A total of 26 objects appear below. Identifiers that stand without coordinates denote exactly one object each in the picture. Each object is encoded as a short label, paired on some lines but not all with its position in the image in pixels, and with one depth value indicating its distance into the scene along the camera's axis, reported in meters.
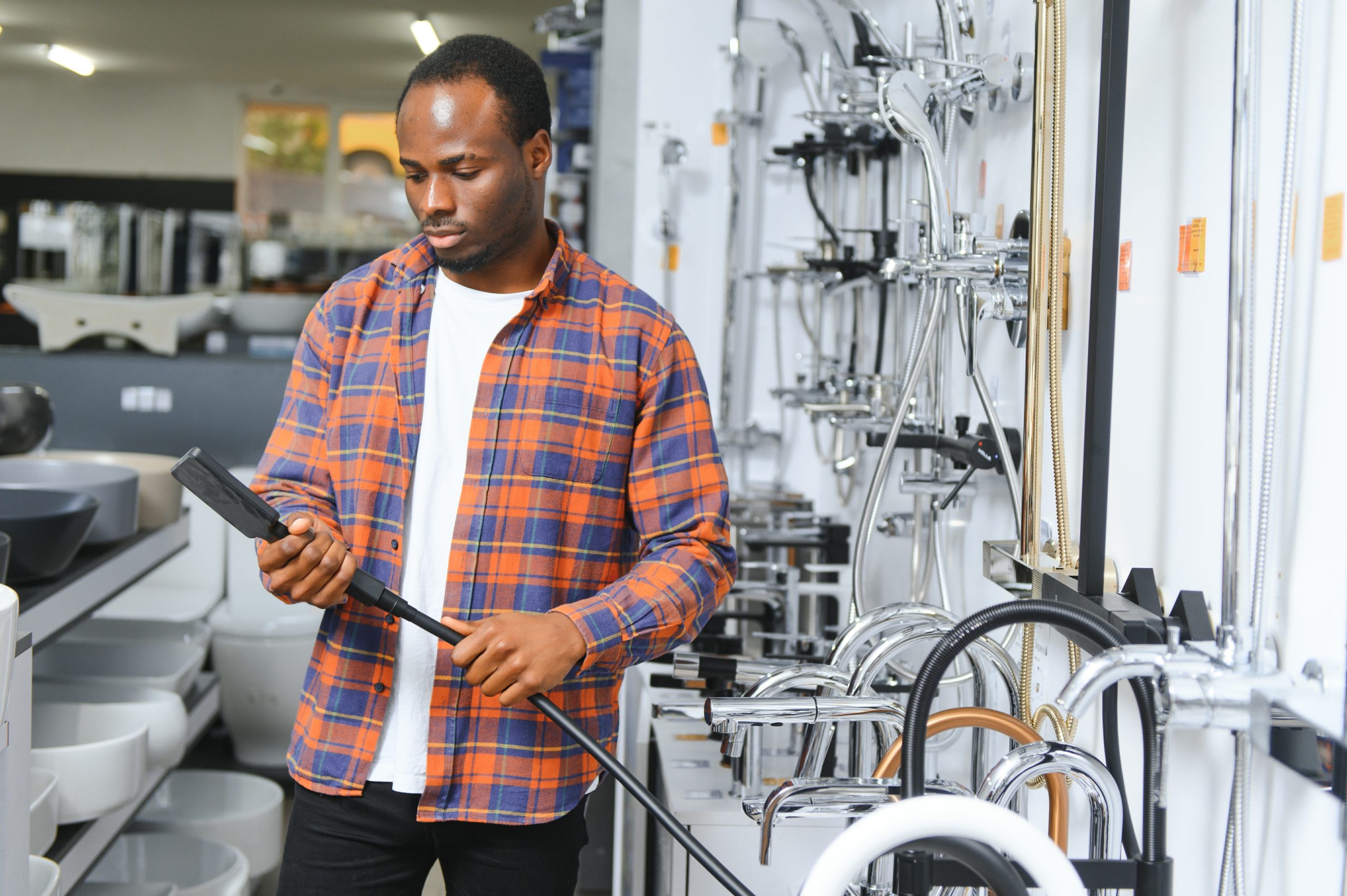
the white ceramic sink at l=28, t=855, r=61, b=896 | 1.64
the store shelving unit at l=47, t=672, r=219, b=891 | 1.89
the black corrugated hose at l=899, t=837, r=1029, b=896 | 0.74
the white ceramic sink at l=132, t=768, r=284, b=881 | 2.53
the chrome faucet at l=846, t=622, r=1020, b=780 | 1.21
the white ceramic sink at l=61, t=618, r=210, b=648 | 2.86
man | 1.23
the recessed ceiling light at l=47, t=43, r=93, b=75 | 7.93
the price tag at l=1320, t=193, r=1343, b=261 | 0.89
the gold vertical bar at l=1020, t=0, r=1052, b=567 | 1.25
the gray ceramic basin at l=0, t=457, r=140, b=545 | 2.20
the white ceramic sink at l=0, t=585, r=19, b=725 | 1.24
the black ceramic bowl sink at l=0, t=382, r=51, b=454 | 2.48
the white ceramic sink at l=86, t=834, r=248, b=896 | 2.32
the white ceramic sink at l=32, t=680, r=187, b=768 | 2.22
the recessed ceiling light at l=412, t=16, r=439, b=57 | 6.97
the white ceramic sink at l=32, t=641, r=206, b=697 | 2.56
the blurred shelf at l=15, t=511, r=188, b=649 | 1.78
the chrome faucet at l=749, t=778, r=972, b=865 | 0.95
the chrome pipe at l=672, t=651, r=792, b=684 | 1.38
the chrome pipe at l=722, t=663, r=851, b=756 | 1.29
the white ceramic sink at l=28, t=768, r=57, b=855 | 1.70
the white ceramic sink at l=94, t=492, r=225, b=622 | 3.61
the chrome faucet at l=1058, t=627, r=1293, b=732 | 0.87
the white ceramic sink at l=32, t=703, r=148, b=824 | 1.87
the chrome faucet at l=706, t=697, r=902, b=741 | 1.14
